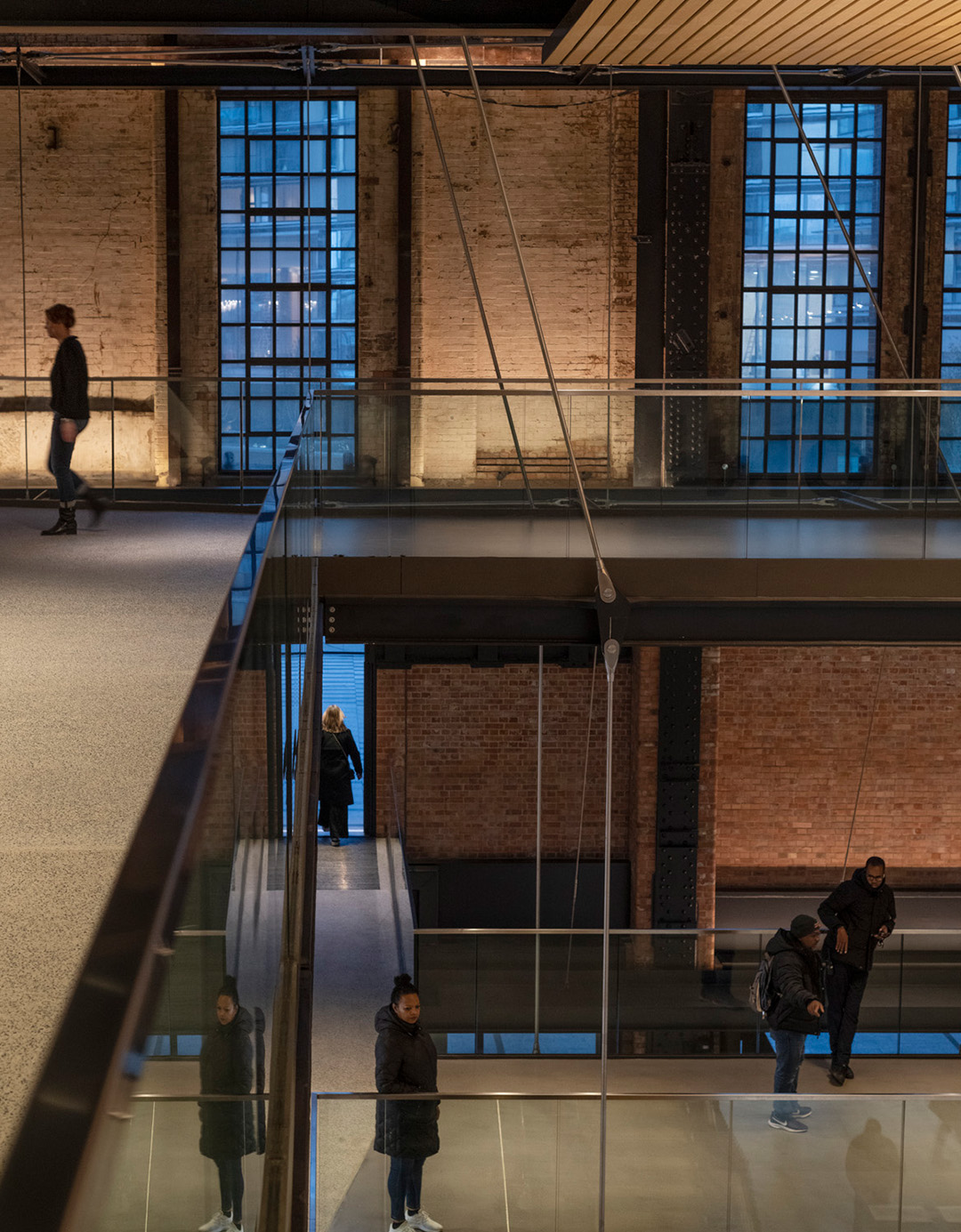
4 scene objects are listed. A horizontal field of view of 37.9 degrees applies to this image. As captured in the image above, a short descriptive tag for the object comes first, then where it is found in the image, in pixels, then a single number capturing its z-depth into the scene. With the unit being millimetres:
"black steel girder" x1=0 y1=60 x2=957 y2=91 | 12781
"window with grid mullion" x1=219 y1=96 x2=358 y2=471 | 15016
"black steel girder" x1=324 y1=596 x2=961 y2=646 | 9555
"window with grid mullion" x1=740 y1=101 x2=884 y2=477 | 15422
